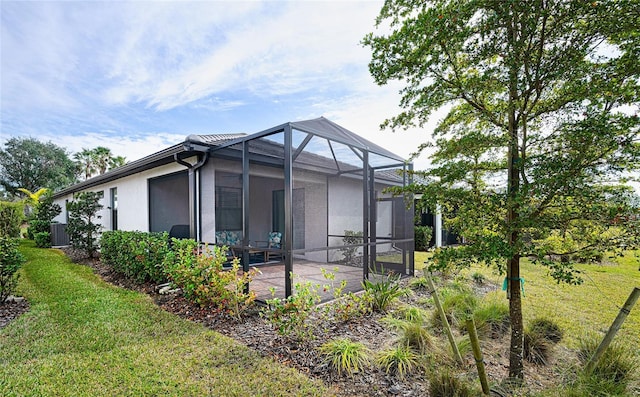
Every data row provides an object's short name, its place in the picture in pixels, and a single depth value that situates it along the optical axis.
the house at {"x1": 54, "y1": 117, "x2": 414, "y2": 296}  4.77
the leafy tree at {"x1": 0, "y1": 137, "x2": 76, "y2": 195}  27.25
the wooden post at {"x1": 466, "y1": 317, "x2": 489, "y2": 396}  2.24
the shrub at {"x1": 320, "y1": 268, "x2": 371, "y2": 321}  4.04
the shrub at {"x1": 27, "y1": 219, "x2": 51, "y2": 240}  13.95
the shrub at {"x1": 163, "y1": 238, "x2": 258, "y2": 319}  4.16
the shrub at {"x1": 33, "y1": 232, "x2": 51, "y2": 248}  13.28
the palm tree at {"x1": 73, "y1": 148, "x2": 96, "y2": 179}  27.95
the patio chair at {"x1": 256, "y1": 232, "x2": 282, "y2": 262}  7.25
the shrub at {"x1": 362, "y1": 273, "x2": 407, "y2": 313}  4.55
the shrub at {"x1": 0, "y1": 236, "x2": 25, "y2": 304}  4.83
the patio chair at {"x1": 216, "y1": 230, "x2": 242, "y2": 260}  6.01
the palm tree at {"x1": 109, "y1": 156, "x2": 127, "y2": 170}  26.70
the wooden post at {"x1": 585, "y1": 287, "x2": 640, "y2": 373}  2.28
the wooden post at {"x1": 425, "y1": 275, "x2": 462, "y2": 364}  2.74
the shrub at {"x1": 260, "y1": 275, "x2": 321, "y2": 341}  3.40
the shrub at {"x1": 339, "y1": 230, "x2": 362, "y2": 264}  5.61
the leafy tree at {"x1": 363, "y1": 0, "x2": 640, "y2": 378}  1.94
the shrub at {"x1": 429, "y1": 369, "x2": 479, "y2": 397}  2.21
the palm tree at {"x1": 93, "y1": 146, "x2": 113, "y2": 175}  25.81
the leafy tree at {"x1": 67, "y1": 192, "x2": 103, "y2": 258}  9.20
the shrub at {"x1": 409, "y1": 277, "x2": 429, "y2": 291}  5.93
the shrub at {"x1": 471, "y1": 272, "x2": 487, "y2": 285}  6.56
